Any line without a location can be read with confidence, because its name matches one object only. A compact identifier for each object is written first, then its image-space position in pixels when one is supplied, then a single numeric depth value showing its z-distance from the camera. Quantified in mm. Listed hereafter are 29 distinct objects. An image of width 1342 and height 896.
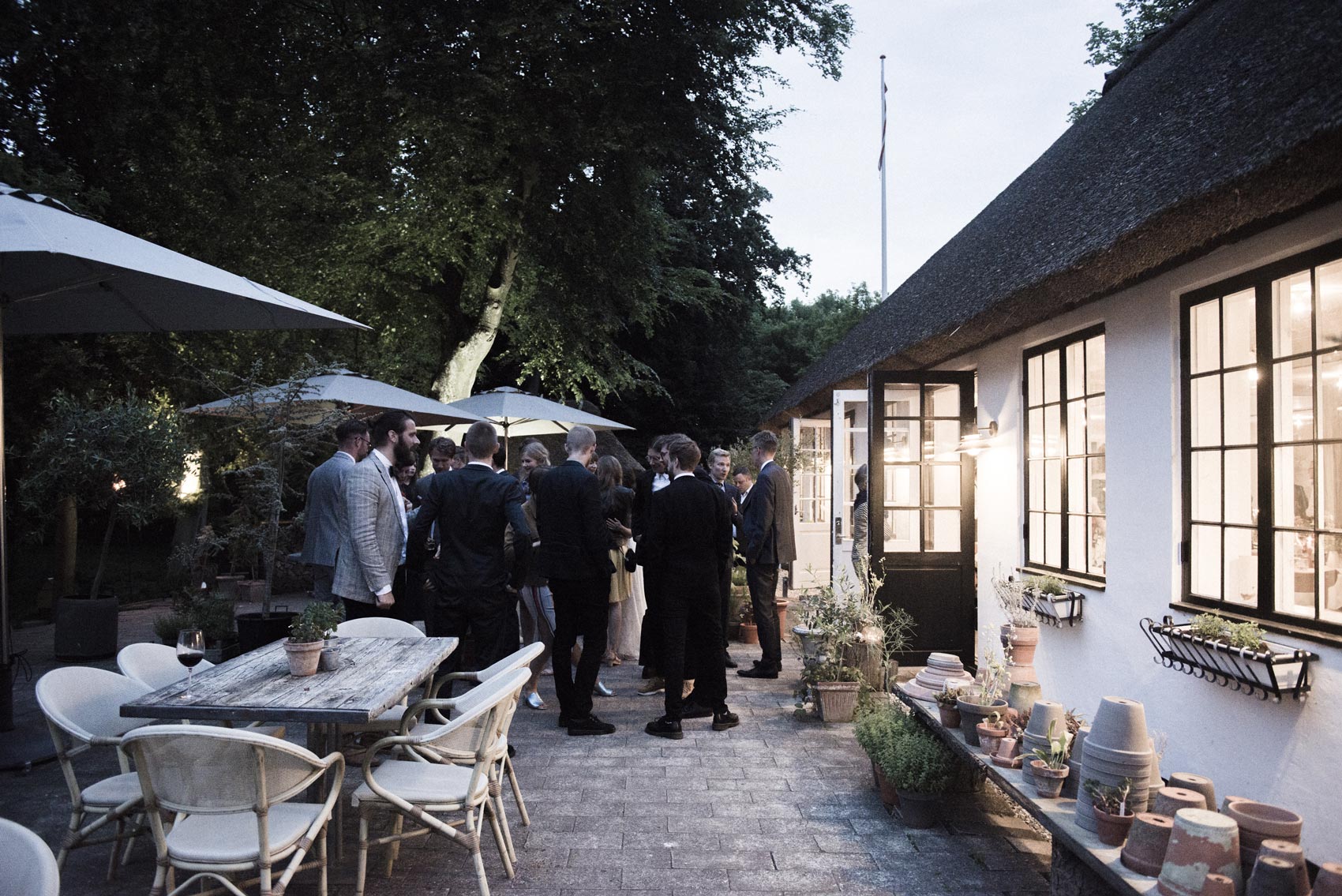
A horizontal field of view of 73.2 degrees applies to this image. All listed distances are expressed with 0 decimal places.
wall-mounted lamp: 6887
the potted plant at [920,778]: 4184
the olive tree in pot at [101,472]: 8570
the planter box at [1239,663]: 3396
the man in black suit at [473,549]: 5203
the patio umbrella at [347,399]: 7215
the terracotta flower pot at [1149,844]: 2645
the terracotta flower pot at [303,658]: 3568
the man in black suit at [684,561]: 5746
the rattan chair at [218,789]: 2756
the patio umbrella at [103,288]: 4145
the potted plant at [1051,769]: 3324
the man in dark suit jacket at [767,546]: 7484
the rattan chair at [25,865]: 1690
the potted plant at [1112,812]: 2861
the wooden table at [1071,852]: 2697
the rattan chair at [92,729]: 3211
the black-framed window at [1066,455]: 5473
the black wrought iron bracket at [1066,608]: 5391
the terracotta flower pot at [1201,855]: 2455
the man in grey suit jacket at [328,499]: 5465
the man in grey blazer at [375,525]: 5133
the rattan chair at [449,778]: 3232
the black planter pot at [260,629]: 5816
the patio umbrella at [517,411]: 9922
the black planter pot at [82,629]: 8539
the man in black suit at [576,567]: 5648
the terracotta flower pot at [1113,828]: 2855
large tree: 10422
